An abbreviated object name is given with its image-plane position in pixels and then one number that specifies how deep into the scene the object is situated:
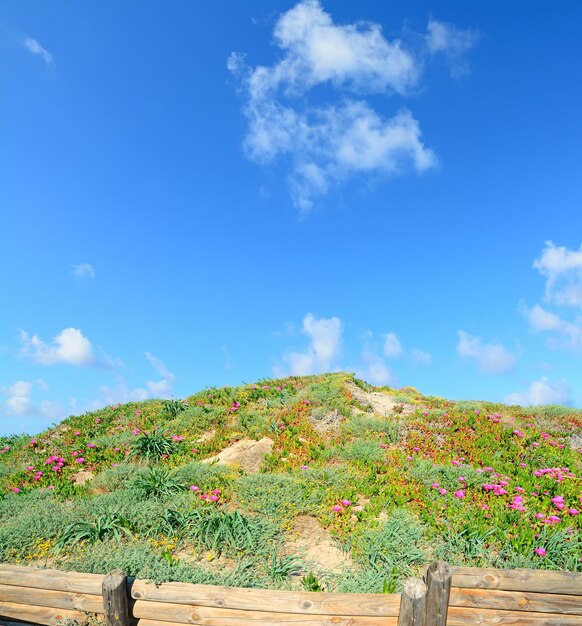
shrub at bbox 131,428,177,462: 13.71
